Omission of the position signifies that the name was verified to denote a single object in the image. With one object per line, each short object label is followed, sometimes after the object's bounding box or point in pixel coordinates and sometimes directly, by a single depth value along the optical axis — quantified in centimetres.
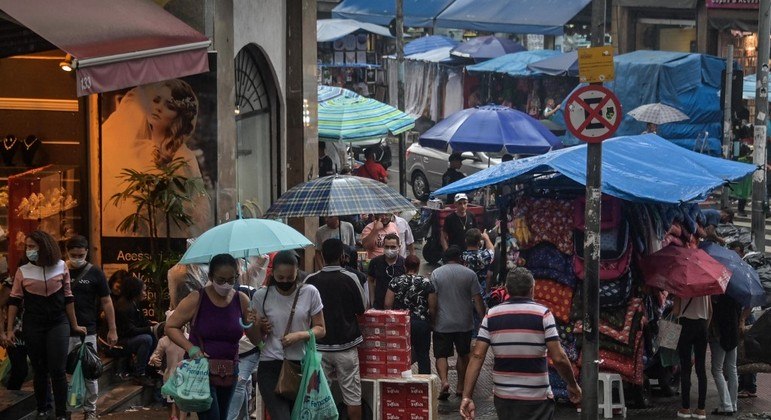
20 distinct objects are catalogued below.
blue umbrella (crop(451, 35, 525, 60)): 3925
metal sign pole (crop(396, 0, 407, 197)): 2590
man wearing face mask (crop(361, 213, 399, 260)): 1542
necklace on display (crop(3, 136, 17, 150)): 1368
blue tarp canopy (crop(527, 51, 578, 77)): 3269
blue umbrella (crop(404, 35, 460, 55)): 4269
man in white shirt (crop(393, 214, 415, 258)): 1582
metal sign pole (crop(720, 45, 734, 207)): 2152
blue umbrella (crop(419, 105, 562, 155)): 2020
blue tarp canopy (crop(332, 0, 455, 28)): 4141
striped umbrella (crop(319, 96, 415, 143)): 2141
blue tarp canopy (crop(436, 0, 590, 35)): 3872
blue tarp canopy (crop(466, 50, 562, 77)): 3528
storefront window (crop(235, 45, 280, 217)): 1616
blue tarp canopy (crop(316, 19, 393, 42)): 4222
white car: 2789
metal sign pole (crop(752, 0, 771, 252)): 1939
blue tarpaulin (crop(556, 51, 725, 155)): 2986
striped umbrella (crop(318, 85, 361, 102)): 2298
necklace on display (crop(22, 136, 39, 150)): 1363
